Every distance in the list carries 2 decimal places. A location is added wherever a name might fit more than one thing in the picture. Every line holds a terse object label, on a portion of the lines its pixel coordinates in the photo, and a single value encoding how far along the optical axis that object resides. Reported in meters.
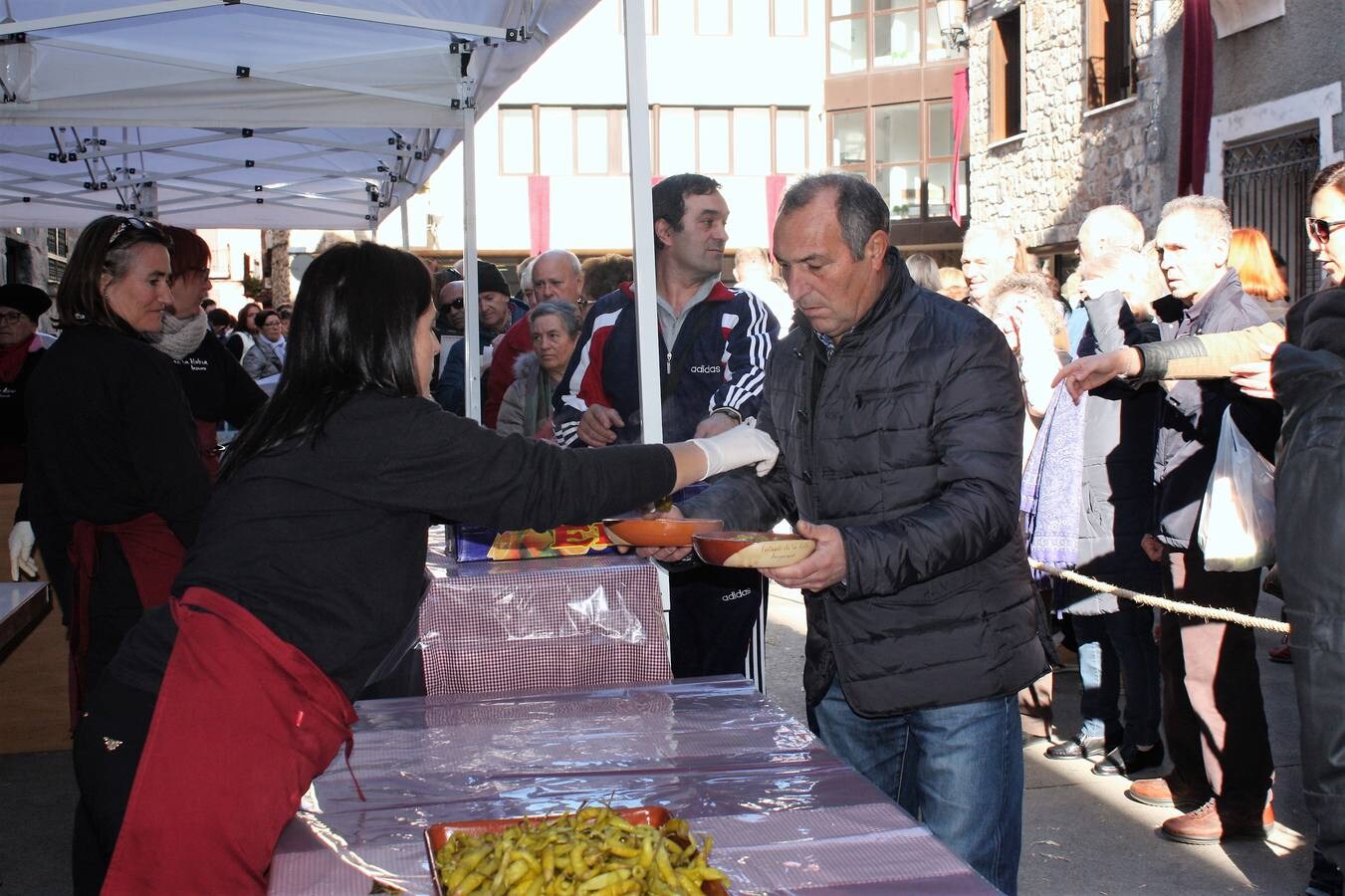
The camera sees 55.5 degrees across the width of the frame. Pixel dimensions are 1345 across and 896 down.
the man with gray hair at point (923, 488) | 2.44
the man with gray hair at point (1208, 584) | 3.92
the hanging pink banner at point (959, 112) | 21.55
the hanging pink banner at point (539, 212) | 27.44
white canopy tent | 4.77
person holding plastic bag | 2.15
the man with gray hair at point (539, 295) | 6.48
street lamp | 16.56
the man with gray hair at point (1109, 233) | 4.71
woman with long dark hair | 1.89
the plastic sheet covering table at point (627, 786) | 1.79
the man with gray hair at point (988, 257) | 6.01
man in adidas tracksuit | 3.86
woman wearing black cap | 6.04
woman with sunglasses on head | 3.39
